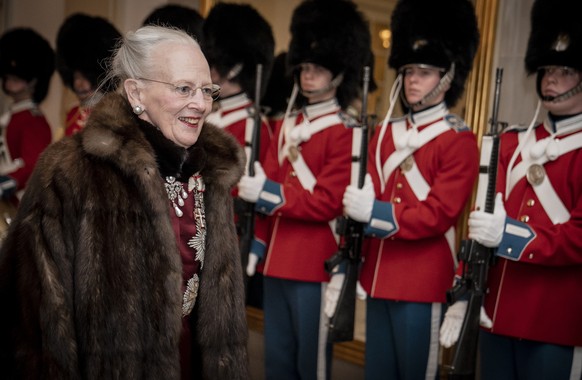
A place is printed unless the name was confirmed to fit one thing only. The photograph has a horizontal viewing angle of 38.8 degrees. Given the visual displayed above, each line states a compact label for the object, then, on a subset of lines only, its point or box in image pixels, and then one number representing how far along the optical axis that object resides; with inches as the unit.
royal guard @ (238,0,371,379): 163.3
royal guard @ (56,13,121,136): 239.8
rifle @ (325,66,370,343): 150.9
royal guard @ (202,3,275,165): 196.9
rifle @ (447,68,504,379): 129.3
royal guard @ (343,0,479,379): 142.7
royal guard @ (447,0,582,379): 126.6
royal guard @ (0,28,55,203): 231.1
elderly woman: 86.6
